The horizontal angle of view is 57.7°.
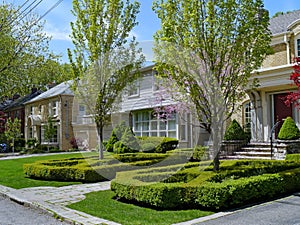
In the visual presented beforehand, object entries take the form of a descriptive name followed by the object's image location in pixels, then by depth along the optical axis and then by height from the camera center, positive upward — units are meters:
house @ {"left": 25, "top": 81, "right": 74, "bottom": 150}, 26.02 +1.37
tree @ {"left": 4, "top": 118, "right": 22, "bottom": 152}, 24.74 -0.03
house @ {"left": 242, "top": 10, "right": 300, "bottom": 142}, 12.38 +1.72
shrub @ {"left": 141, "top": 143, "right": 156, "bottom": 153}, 16.43 -1.17
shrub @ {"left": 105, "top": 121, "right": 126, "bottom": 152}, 18.85 -0.54
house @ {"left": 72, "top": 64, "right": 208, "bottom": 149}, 17.22 +0.60
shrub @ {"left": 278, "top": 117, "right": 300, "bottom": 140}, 10.84 -0.20
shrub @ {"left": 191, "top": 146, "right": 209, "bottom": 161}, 12.71 -1.27
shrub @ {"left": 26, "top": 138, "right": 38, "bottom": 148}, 28.56 -1.33
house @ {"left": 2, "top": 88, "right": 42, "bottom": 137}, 34.39 +2.92
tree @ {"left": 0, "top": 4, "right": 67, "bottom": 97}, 22.08 +6.67
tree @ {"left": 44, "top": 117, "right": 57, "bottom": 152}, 25.09 -0.17
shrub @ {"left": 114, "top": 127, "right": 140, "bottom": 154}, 17.05 -1.00
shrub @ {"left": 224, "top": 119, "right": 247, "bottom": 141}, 12.81 -0.29
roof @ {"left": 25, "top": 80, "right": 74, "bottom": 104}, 26.03 +3.71
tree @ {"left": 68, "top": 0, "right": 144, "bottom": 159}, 11.42 +3.24
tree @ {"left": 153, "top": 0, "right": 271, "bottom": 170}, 7.59 +2.25
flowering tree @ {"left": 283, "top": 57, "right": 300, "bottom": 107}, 8.78 +1.58
